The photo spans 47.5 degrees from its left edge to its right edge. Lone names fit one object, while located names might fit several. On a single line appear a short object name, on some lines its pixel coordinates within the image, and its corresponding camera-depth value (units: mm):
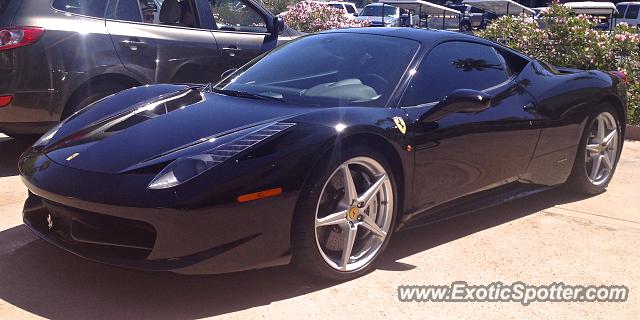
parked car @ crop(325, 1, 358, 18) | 28888
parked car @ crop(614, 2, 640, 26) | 27953
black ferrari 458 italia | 2949
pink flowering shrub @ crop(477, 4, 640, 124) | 8203
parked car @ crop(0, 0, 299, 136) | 5094
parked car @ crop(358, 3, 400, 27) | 27728
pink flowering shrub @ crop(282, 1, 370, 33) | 12297
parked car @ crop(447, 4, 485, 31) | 24188
